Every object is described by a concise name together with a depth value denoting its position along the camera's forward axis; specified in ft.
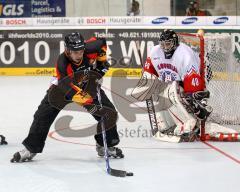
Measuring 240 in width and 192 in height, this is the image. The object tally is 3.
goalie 31.91
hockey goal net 33.82
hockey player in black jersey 24.82
